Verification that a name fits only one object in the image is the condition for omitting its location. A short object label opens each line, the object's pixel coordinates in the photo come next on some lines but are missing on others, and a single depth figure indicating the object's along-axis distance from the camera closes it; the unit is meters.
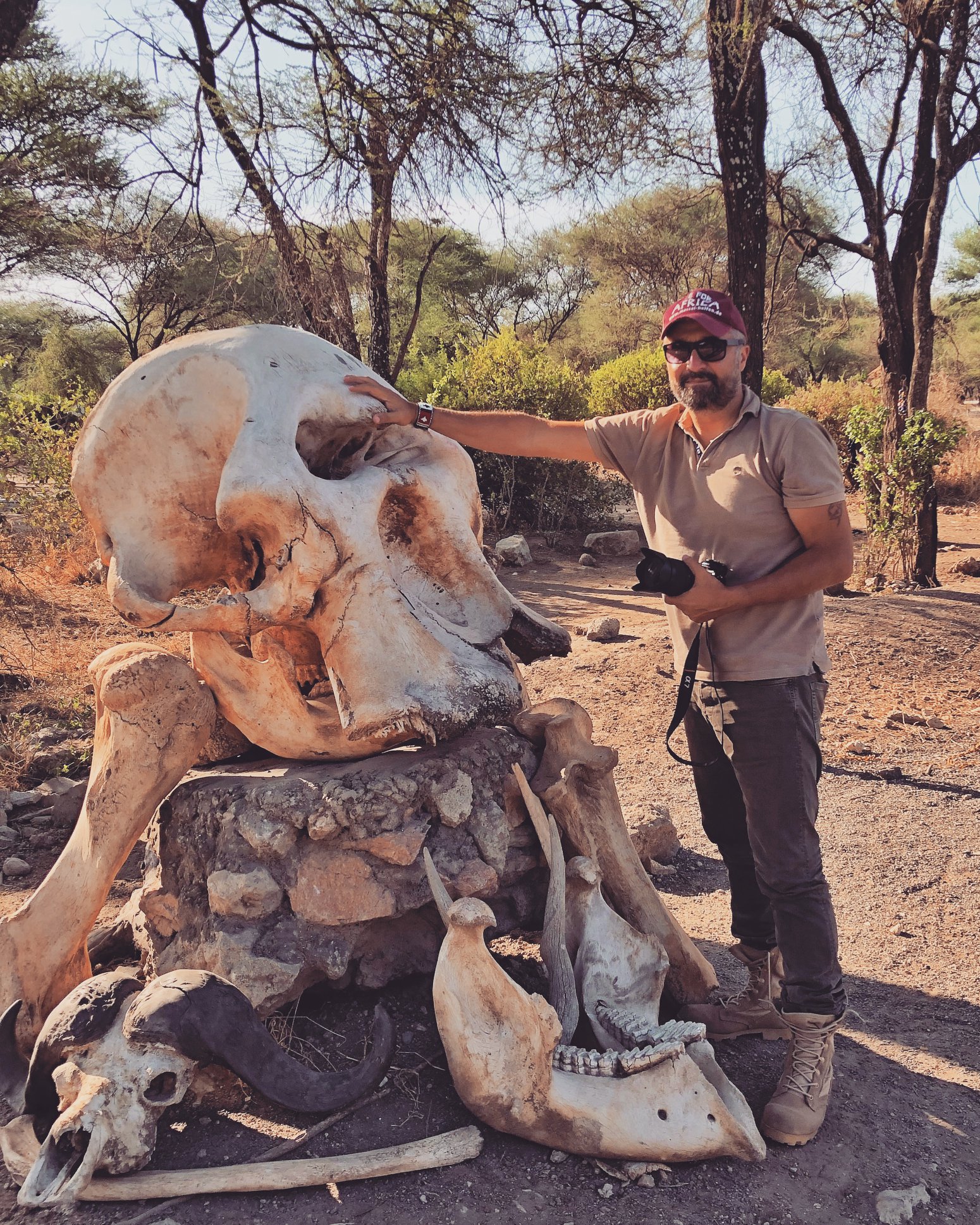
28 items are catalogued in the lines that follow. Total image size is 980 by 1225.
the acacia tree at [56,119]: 11.61
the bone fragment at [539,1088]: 2.24
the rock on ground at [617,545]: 12.37
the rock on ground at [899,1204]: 2.14
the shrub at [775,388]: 17.00
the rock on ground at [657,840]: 4.19
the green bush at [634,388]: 15.39
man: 2.53
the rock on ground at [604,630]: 7.90
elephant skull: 2.58
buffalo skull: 2.16
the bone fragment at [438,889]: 2.47
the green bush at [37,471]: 7.95
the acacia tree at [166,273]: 7.36
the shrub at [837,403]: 15.89
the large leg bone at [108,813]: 2.67
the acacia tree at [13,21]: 5.44
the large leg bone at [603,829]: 2.83
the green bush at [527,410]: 12.48
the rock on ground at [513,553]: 11.45
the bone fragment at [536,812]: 2.76
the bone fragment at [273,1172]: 2.15
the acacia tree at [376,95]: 6.50
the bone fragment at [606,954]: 2.57
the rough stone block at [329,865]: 2.55
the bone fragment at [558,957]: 2.50
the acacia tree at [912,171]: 8.50
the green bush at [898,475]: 8.83
